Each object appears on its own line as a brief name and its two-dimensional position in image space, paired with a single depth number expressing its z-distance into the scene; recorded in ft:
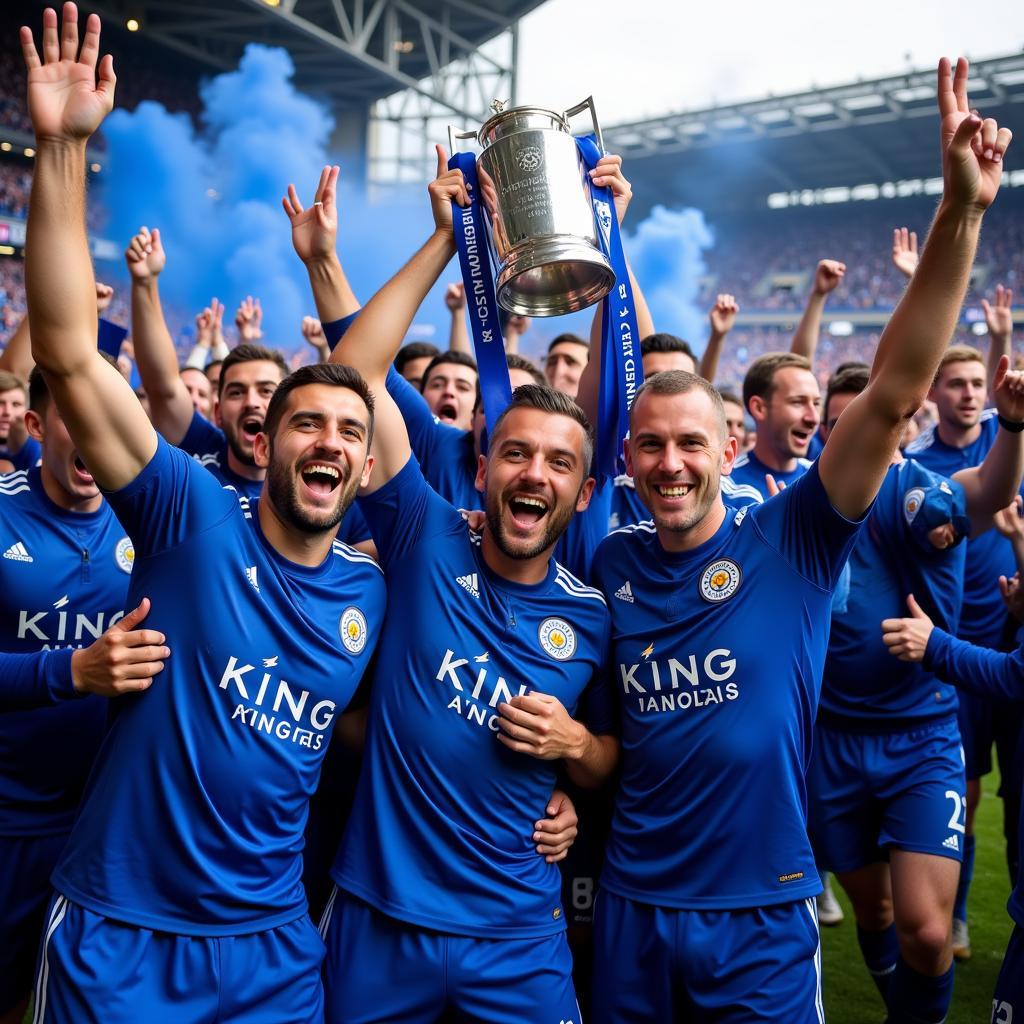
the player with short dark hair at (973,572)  14.39
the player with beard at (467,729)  7.36
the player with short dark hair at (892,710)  10.77
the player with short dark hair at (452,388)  14.56
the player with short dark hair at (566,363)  16.14
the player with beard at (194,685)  6.69
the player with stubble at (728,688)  7.61
